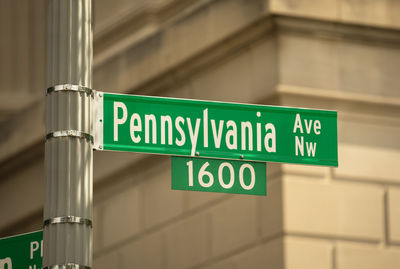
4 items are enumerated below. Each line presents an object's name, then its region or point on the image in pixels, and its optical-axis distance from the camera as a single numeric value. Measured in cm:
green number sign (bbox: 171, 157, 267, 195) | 848
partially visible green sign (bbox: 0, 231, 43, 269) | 976
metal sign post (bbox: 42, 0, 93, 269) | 750
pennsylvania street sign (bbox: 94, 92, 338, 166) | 826
